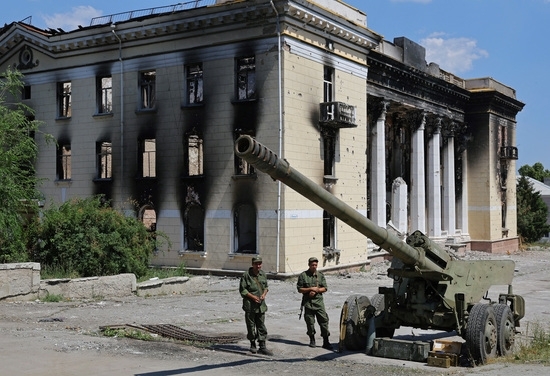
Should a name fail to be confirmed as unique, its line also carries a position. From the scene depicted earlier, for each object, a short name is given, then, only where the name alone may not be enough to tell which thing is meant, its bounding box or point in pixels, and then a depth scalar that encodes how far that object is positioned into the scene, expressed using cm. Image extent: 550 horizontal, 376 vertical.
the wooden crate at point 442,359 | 1102
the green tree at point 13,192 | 2022
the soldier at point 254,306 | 1207
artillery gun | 1098
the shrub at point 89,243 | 2086
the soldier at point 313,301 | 1270
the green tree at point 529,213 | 5275
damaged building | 2559
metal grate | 1307
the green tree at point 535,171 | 9531
